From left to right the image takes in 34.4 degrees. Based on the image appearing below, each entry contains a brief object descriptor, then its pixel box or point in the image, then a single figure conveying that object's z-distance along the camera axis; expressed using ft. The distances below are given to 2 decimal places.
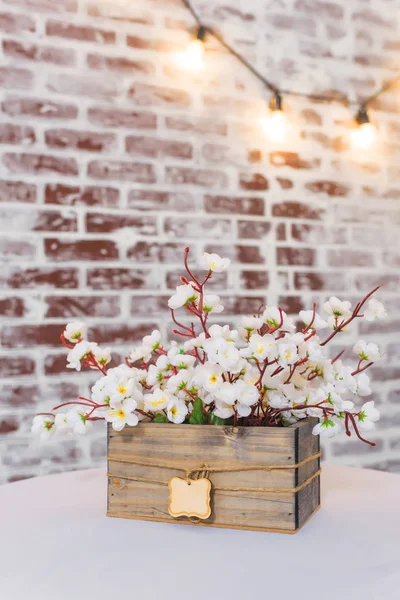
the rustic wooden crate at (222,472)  2.76
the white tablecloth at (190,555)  2.16
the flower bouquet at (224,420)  2.76
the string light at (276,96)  6.03
